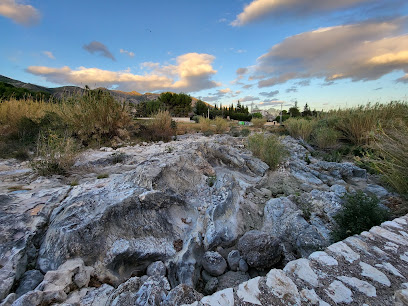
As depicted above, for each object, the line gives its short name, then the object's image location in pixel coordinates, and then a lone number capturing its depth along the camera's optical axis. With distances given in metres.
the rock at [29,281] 1.72
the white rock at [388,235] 1.96
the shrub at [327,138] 8.96
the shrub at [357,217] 2.47
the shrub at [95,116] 6.98
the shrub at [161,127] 9.27
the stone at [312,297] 1.34
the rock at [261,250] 2.35
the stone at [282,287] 1.37
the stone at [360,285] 1.41
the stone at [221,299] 1.35
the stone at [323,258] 1.70
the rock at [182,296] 1.48
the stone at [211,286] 2.11
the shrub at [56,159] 3.94
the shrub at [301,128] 11.23
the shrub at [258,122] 18.39
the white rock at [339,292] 1.36
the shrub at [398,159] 3.47
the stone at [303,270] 1.53
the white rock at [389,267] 1.58
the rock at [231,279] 2.17
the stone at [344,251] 1.75
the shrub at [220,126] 13.59
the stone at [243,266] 2.36
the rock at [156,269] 2.16
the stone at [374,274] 1.50
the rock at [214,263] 2.32
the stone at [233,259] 2.41
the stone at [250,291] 1.36
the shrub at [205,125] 13.48
